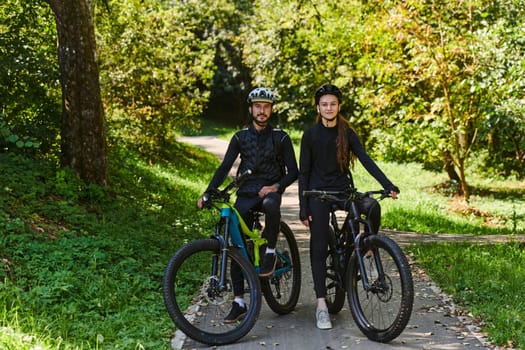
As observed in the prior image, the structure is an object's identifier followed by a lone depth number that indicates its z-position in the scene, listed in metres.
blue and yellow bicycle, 4.94
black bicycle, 4.76
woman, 5.40
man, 5.43
